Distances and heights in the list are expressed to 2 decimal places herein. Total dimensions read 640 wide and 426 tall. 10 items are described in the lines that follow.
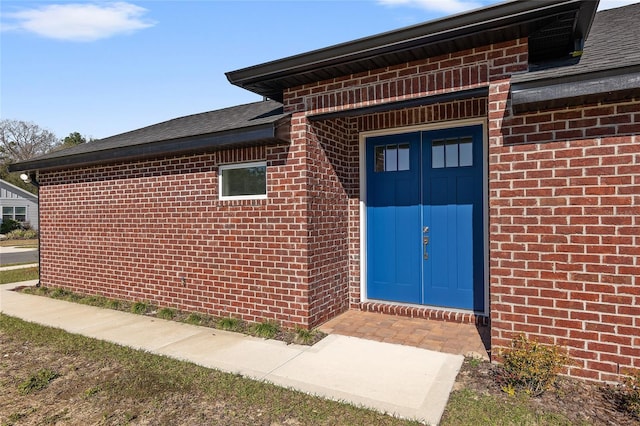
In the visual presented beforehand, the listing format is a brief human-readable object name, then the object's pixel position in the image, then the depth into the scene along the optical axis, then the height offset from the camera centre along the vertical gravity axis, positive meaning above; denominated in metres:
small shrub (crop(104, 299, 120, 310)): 6.50 -1.62
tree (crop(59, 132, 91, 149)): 42.86 +9.35
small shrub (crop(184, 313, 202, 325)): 5.44 -1.60
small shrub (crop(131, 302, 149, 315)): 6.10 -1.59
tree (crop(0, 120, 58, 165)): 43.62 +9.47
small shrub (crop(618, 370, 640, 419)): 2.77 -1.45
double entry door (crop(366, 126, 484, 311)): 5.13 -0.06
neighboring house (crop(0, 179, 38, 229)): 29.36 +0.97
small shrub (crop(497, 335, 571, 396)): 3.13 -1.38
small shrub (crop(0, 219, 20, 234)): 28.47 -0.81
